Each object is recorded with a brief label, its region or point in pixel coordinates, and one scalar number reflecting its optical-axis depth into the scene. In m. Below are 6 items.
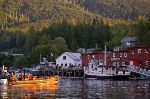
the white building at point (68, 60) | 158.32
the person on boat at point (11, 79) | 72.96
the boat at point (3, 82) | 77.54
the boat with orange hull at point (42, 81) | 72.28
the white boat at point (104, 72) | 107.56
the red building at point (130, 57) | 121.56
